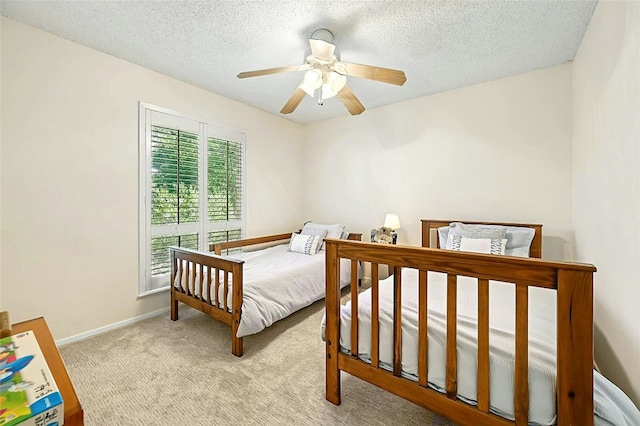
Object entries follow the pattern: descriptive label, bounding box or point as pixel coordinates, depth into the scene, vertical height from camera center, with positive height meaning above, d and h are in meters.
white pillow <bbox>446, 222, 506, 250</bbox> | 2.58 -0.17
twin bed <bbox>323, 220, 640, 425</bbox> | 0.94 -0.58
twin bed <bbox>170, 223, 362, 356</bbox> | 2.11 -0.66
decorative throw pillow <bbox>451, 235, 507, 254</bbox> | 2.45 -0.29
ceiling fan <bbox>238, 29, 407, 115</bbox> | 1.93 +1.08
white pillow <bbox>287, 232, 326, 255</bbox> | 3.53 -0.41
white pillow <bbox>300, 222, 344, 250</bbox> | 3.70 -0.24
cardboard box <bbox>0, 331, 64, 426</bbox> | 0.59 -0.44
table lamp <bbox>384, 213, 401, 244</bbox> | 3.41 -0.12
